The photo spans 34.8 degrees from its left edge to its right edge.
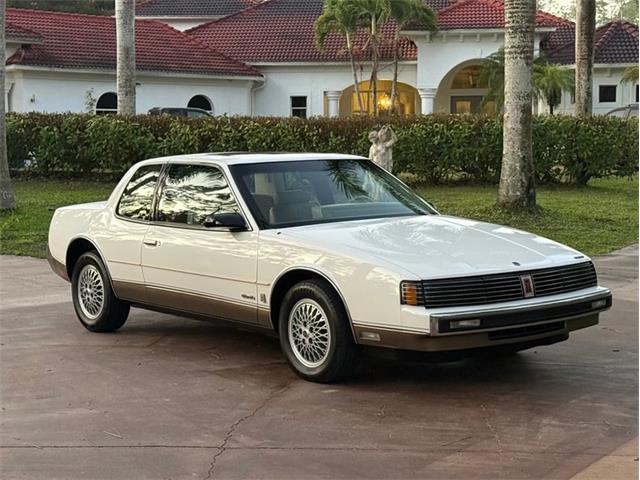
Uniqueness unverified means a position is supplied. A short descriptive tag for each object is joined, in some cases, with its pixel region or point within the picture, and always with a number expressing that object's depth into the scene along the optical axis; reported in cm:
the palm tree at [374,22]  3203
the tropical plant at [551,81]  3347
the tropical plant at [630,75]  3438
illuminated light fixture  3747
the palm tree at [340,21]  3222
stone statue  1712
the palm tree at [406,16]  3228
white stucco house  3103
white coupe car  648
